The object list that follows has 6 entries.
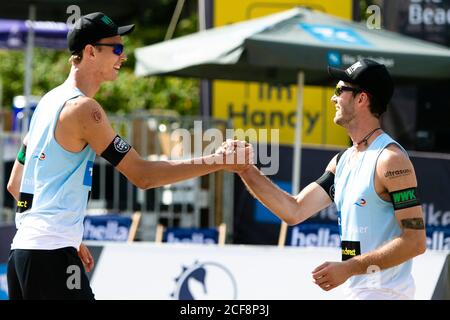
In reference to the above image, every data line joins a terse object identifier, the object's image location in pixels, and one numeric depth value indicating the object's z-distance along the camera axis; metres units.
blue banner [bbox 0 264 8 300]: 16.75
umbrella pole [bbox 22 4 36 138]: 22.28
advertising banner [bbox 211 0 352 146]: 23.81
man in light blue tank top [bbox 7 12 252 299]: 9.74
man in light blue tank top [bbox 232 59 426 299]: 9.39
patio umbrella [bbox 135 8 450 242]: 18.12
